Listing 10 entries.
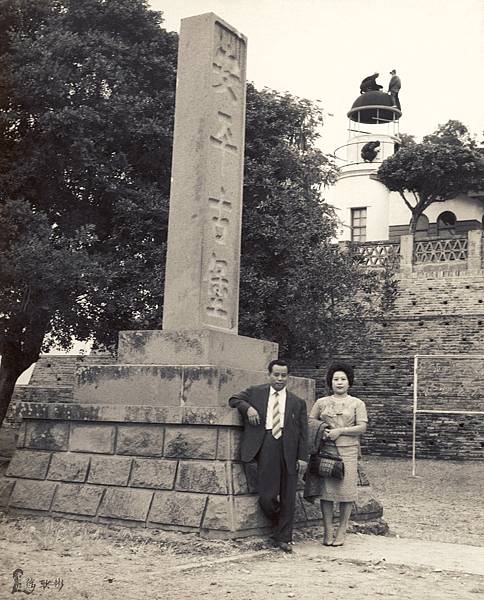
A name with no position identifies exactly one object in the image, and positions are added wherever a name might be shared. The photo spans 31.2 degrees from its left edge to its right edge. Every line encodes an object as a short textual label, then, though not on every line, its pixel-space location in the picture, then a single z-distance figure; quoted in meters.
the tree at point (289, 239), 16.67
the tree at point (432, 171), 29.72
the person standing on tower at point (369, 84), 39.62
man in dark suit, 6.77
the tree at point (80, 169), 14.73
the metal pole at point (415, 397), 15.79
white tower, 35.38
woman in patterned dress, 7.24
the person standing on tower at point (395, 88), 39.06
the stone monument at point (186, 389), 6.80
